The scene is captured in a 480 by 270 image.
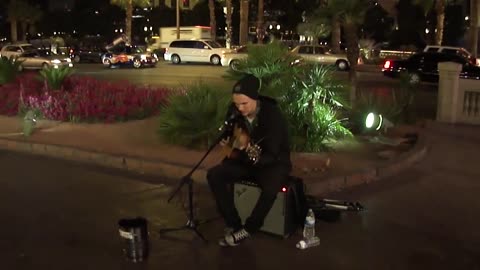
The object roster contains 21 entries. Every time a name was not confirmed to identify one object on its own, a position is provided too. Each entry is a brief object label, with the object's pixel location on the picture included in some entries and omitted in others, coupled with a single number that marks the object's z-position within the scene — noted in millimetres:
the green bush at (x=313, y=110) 9836
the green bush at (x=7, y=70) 16547
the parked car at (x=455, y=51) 26891
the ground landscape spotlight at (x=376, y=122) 11400
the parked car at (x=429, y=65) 25000
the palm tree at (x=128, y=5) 51750
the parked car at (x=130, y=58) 36188
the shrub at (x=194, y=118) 10052
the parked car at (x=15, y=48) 36594
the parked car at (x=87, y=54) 42500
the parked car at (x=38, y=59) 34656
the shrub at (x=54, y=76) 14680
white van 39406
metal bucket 5477
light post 49034
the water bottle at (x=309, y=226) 5844
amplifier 5895
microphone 5961
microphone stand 5984
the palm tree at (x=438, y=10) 38209
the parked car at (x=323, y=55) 33847
